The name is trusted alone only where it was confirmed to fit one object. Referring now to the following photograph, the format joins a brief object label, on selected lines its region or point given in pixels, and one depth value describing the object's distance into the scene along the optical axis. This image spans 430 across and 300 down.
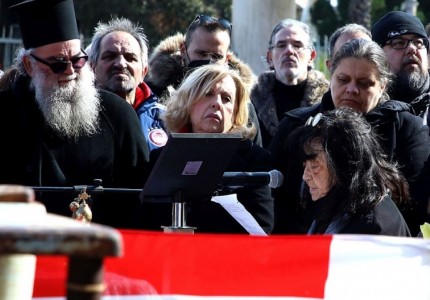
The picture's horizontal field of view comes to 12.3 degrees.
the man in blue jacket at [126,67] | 12.19
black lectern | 8.01
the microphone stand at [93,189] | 7.82
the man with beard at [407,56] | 12.43
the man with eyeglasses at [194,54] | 13.52
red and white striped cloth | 6.88
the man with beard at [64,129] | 9.70
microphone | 8.25
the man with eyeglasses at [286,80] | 13.89
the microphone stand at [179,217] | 8.07
